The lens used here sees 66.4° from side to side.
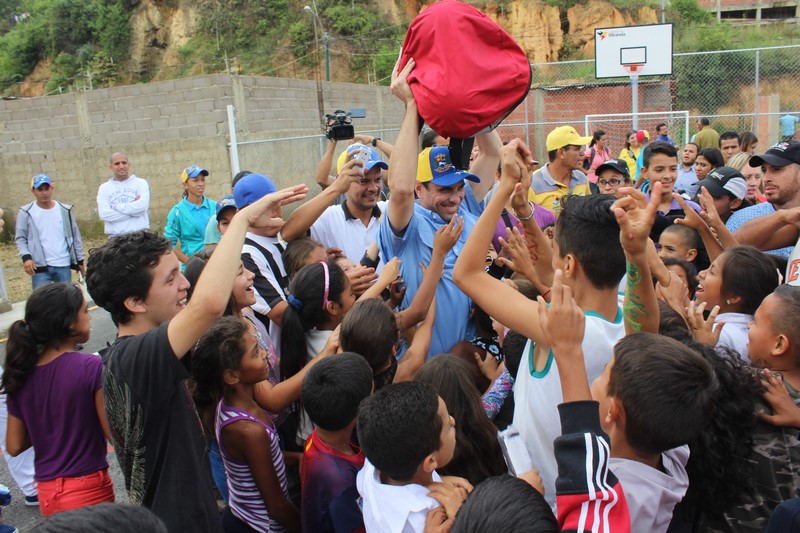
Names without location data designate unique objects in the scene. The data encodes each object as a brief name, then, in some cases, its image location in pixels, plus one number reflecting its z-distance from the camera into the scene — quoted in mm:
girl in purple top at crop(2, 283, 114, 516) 2521
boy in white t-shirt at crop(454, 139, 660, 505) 1712
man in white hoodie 7727
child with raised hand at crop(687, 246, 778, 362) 2445
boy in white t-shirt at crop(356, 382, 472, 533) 1647
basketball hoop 14414
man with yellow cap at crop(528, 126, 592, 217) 5469
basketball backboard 14359
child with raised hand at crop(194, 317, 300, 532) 2201
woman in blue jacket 6758
